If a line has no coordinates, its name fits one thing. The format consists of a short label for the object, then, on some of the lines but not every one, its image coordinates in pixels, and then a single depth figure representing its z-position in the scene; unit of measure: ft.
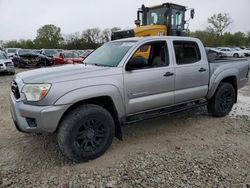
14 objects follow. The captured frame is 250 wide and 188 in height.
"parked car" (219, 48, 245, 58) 82.68
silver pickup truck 8.39
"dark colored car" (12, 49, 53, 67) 46.15
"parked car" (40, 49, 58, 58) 56.76
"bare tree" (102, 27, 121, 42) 143.21
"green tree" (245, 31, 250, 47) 148.35
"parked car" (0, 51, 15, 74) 34.16
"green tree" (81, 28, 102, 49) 131.08
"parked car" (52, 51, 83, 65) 42.79
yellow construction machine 23.67
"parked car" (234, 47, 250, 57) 86.65
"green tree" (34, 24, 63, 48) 155.88
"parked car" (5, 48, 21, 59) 67.38
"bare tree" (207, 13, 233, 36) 155.45
